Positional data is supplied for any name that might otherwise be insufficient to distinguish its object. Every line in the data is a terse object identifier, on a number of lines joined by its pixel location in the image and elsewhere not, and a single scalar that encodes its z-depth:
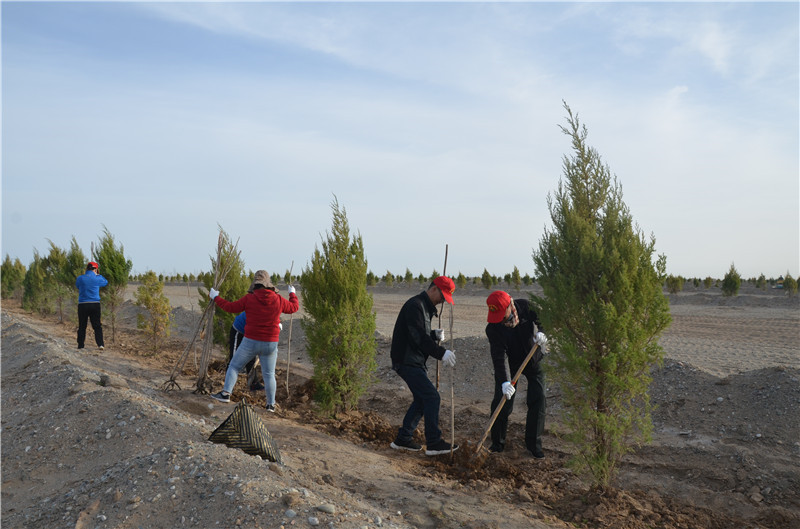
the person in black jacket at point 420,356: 6.02
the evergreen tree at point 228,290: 11.00
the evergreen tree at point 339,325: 7.55
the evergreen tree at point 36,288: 21.84
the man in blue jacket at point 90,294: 11.62
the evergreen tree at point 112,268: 13.27
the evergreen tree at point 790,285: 29.33
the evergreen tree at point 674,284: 31.70
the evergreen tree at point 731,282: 28.99
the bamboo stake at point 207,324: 7.97
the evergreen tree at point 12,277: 29.33
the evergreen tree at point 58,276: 16.64
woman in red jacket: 7.10
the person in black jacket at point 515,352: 6.27
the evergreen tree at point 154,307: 12.38
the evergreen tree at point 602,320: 4.79
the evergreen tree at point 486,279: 39.84
